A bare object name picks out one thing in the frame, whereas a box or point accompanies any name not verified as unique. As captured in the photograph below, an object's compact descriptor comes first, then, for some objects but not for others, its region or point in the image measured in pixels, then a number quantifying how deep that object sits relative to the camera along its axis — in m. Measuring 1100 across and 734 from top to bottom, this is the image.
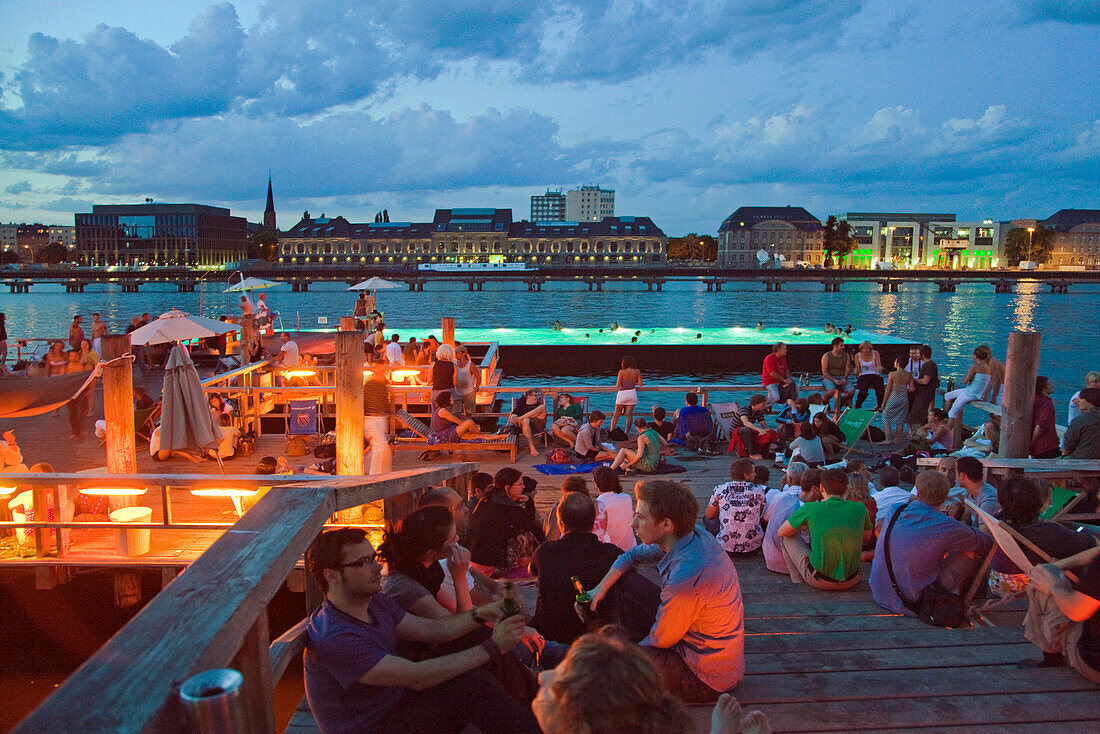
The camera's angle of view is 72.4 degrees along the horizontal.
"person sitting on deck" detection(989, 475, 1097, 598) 4.20
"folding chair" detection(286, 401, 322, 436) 10.29
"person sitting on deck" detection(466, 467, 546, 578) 5.16
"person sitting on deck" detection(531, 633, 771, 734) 1.64
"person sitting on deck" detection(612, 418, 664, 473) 8.96
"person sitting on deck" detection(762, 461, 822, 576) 5.44
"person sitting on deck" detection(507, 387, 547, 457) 10.51
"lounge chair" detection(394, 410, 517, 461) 9.71
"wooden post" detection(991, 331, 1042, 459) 6.96
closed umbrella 7.63
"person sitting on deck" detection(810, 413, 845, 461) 9.99
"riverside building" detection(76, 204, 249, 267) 142.38
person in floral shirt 5.80
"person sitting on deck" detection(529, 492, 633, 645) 3.75
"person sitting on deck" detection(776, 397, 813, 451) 10.30
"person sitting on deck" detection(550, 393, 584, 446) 9.98
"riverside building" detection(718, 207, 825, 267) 139.75
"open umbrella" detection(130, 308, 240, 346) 10.12
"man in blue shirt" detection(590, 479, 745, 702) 3.32
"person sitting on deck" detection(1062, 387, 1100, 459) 6.76
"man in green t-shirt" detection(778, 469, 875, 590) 4.91
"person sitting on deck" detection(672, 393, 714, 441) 10.33
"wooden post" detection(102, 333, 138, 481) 7.03
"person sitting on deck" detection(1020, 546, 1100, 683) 3.46
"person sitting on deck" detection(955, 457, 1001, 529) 5.50
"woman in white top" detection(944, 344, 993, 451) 10.30
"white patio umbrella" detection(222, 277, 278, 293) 22.86
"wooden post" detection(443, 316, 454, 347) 16.11
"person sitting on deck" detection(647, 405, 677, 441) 9.99
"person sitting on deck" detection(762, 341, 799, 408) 11.47
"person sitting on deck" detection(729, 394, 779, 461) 10.00
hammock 7.67
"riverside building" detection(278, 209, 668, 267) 134.38
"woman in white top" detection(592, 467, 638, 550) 5.41
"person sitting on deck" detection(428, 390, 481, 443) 9.78
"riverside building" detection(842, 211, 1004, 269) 153.00
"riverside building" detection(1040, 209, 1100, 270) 154.12
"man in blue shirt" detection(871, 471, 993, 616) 4.45
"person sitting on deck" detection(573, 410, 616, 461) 9.68
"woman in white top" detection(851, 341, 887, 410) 13.25
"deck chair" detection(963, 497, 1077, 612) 3.97
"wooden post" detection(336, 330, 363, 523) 6.92
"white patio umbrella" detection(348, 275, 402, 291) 25.56
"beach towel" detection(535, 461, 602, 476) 9.11
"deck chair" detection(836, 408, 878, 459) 10.31
